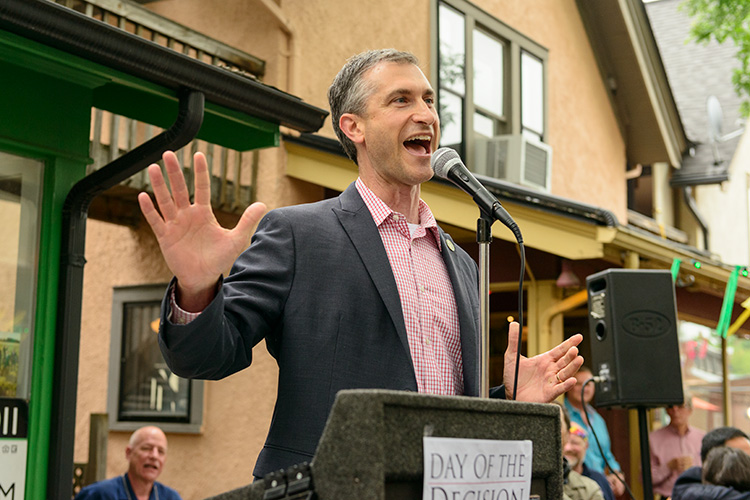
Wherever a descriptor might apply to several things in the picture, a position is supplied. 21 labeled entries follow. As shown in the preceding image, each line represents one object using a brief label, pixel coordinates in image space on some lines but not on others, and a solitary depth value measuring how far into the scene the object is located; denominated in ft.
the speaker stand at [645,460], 19.56
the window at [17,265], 14.01
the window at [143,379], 27.91
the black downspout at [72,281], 14.12
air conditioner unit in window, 36.47
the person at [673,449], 29.27
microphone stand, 7.19
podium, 5.11
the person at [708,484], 20.80
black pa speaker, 21.18
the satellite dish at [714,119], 55.42
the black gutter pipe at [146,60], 12.26
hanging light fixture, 30.01
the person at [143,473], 22.22
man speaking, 6.34
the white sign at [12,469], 13.46
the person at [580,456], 23.59
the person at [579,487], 21.72
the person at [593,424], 27.30
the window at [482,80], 35.63
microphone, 7.95
